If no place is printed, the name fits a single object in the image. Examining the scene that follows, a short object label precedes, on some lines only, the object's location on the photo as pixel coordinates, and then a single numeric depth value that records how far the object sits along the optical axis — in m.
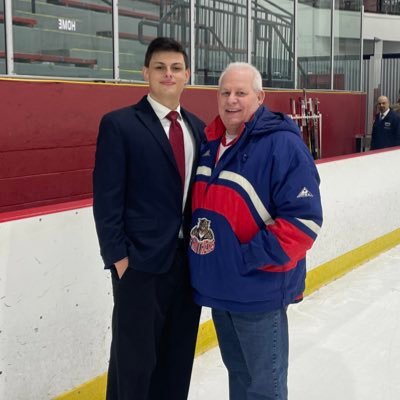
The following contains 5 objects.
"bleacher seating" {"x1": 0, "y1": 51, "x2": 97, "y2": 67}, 3.39
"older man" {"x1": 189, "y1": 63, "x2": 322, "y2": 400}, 1.51
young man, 1.64
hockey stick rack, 6.47
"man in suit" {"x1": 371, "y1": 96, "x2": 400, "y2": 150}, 6.72
